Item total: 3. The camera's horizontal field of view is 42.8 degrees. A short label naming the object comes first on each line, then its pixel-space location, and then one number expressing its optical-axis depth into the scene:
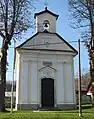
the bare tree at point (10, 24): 10.83
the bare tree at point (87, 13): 10.73
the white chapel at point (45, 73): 12.66
